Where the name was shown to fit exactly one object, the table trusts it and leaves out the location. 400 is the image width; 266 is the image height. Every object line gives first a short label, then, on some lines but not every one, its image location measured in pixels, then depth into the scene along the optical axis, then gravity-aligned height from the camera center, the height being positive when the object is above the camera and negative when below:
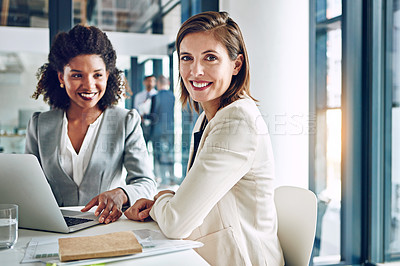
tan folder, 0.92 -0.28
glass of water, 1.04 -0.25
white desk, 0.95 -0.31
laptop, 1.12 -0.19
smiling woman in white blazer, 1.17 -0.14
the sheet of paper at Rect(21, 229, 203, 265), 0.94 -0.30
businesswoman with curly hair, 1.88 +0.01
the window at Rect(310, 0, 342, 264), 2.93 +0.13
